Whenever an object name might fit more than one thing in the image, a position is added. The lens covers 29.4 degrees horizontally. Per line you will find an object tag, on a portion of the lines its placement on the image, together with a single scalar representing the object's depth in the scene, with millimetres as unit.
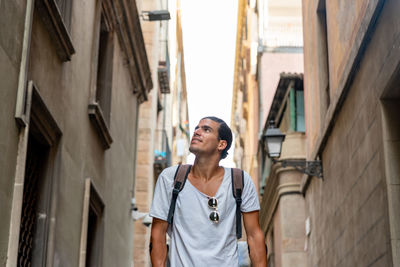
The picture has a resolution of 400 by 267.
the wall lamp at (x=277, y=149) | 15469
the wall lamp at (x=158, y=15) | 20969
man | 5375
